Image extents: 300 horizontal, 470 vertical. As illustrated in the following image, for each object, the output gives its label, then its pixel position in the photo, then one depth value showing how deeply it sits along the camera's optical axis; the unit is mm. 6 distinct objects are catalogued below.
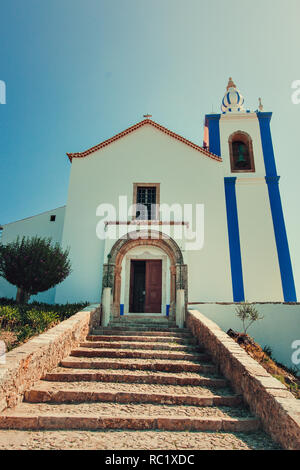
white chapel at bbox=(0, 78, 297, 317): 9242
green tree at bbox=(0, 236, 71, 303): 8141
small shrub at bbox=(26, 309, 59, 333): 5742
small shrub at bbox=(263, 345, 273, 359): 7527
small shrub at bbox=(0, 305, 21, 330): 6055
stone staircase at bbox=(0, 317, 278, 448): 3381
